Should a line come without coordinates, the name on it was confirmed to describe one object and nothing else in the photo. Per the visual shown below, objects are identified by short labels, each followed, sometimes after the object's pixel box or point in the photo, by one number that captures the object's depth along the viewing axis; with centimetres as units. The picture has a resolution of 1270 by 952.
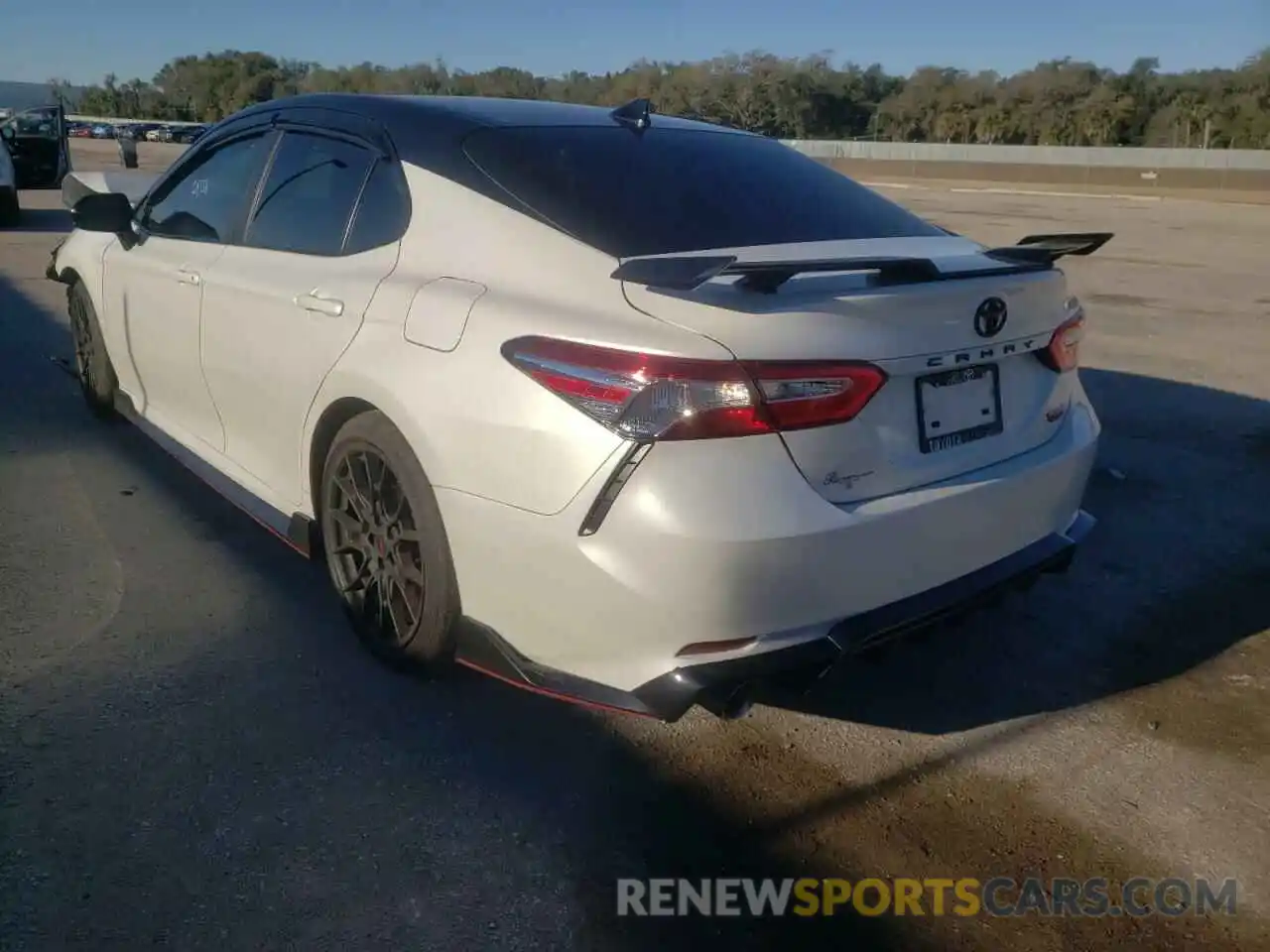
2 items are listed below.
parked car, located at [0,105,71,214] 1695
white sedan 238
